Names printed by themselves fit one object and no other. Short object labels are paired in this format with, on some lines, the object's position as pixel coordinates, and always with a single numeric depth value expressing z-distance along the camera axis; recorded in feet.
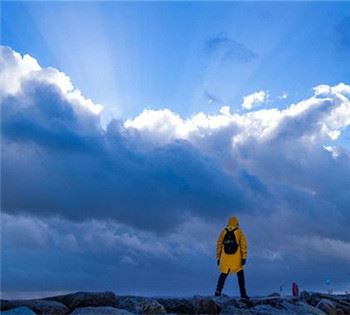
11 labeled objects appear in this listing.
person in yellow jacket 51.42
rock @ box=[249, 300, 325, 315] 41.31
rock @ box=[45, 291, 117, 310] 35.65
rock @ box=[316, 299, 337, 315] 50.27
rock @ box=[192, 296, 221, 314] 38.26
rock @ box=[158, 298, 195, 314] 38.09
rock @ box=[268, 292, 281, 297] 55.18
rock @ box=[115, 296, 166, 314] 34.81
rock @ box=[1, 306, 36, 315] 29.76
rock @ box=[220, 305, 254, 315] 39.62
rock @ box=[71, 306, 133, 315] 31.42
